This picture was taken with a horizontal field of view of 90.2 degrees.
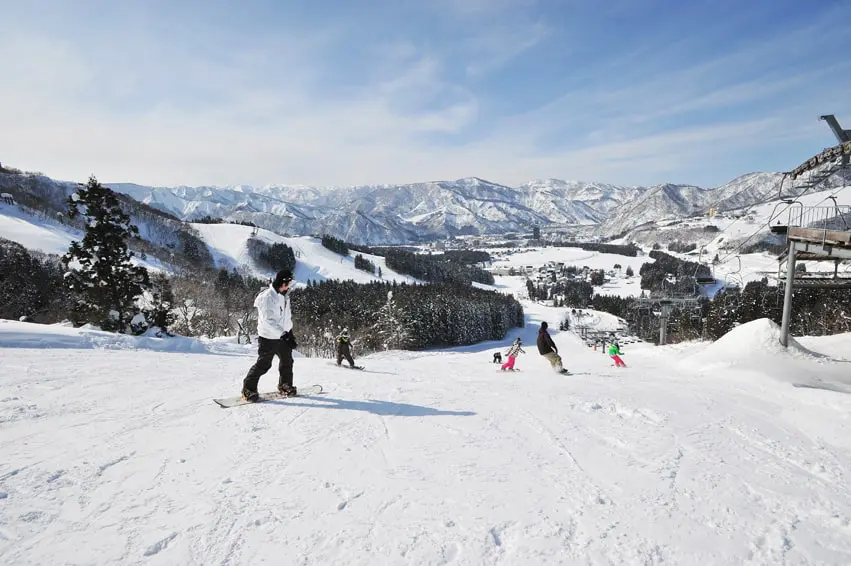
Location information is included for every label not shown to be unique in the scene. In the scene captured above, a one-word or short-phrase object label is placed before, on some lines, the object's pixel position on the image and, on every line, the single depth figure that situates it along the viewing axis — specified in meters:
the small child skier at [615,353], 17.00
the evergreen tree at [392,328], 62.19
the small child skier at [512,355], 15.80
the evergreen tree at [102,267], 20.66
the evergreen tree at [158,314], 23.33
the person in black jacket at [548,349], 13.82
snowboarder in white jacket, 7.33
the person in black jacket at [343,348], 15.31
